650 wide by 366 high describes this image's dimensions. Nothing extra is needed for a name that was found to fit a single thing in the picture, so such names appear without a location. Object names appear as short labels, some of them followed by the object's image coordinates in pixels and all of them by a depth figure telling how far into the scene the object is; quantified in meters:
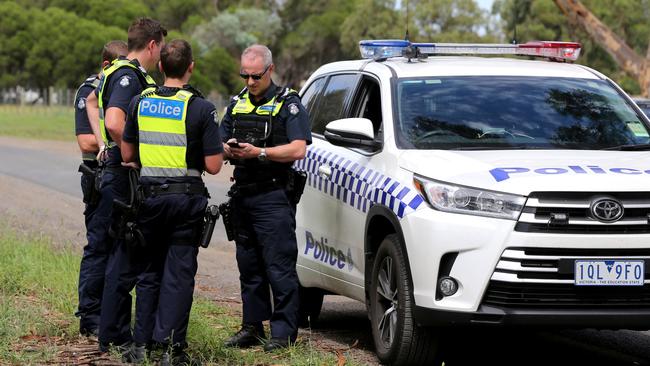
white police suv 12.13
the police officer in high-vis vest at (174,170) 12.86
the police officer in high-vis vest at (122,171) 13.33
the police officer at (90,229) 15.12
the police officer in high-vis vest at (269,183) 14.34
